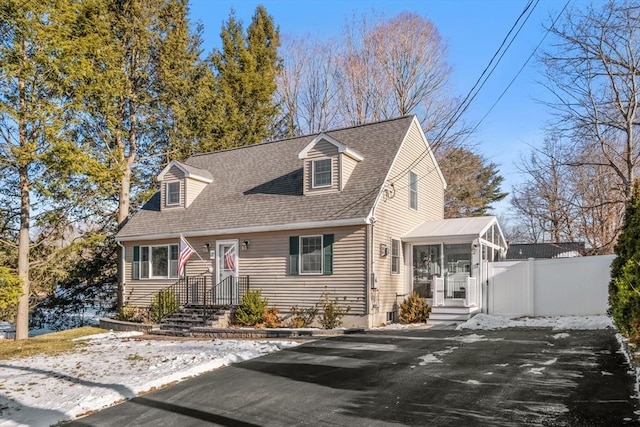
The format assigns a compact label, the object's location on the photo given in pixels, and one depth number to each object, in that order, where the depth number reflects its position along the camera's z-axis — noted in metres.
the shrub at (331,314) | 14.05
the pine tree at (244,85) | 28.05
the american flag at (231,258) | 16.34
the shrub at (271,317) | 14.69
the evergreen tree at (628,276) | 7.11
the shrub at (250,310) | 14.73
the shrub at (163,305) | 16.97
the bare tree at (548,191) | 27.09
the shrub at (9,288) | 15.84
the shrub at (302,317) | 14.55
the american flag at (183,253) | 16.16
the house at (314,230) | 14.52
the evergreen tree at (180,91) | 24.14
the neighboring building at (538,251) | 28.35
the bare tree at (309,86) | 32.66
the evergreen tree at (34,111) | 16.39
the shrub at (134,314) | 17.80
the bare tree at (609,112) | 17.28
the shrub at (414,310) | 15.09
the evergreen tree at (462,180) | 30.22
